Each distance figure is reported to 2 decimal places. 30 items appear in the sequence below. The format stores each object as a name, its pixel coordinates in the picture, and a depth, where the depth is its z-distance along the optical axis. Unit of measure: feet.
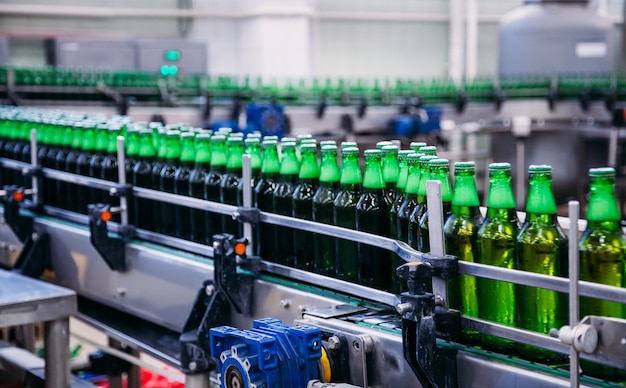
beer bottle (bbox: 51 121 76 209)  11.26
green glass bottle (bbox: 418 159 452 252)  7.40
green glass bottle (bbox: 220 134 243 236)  9.01
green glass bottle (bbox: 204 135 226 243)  9.16
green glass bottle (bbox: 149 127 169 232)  9.80
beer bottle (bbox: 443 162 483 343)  7.33
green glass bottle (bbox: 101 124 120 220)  10.44
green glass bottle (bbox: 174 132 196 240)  9.51
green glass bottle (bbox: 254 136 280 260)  8.69
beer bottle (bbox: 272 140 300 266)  8.56
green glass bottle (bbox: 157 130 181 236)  9.68
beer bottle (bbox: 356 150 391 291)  7.96
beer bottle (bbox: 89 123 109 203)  10.62
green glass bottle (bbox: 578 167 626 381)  6.83
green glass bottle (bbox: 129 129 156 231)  9.97
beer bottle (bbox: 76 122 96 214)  10.78
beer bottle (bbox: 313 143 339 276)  8.22
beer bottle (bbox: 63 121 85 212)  11.02
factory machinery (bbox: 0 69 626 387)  6.90
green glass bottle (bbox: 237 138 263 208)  8.84
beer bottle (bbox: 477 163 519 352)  7.22
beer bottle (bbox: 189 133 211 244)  9.31
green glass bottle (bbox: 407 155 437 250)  7.54
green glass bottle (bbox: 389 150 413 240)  7.84
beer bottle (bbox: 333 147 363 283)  8.05
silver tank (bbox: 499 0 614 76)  30.60
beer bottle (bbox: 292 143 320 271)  8.37
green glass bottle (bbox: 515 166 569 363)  7.09
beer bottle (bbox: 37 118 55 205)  11.56
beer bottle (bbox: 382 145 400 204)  8.02
